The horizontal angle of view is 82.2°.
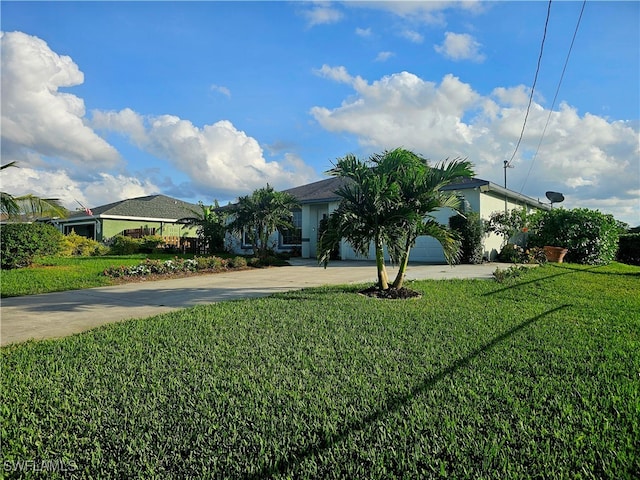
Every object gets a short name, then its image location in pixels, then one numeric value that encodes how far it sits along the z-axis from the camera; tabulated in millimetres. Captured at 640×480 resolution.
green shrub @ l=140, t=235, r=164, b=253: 21578
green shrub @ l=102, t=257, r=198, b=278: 11125
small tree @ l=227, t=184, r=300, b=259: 15859
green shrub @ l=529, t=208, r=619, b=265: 13867
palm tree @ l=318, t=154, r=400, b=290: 7309
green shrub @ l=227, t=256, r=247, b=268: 14215
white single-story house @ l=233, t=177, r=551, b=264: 14820
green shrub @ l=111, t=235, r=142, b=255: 21047
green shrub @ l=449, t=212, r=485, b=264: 13961
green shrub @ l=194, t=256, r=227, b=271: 13328
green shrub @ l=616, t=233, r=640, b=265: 17938
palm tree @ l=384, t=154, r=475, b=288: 7410
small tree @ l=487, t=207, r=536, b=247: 15547
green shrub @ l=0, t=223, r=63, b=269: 12898
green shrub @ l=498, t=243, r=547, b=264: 13141
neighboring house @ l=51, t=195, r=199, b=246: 25750
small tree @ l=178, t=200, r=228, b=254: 19906
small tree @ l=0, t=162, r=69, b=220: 11867
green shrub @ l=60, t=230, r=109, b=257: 20297
